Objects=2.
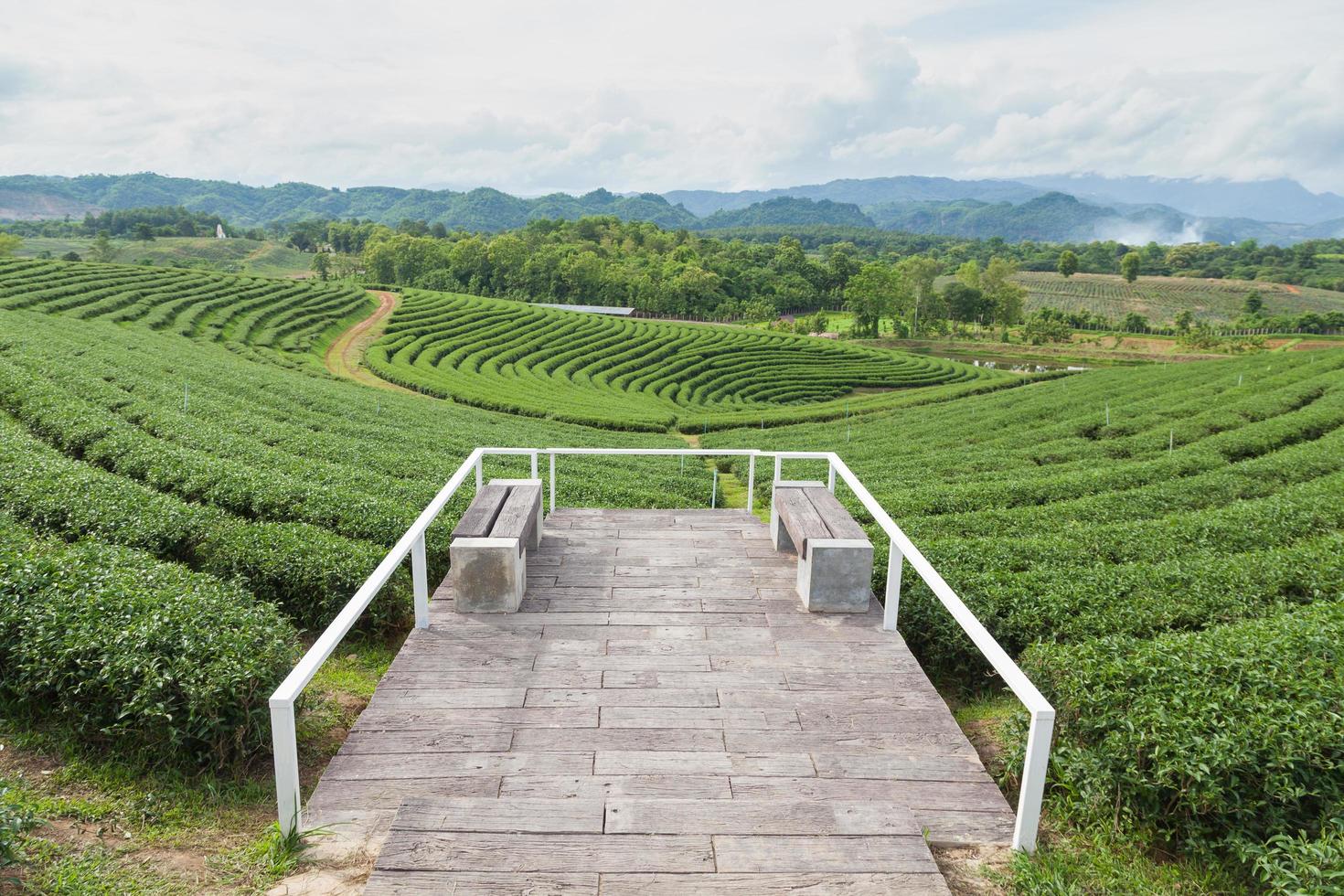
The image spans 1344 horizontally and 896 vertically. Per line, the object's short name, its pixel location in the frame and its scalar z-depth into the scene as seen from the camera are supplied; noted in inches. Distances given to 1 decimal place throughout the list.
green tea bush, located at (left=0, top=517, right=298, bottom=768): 159.0
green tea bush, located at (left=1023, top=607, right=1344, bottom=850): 142.6
